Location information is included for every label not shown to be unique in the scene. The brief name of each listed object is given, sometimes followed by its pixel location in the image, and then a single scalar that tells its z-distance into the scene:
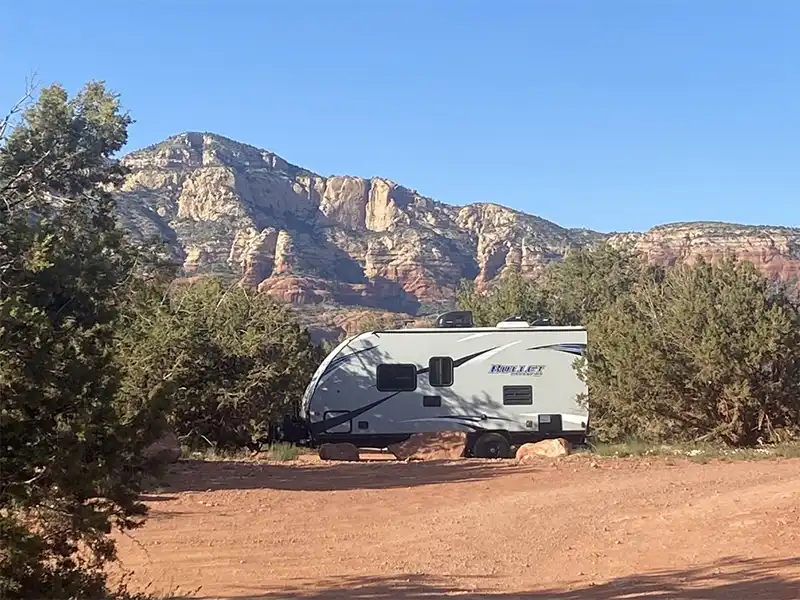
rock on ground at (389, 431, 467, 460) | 18.88
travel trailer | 19.55
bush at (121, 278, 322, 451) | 18.55
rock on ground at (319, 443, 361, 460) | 18.28
